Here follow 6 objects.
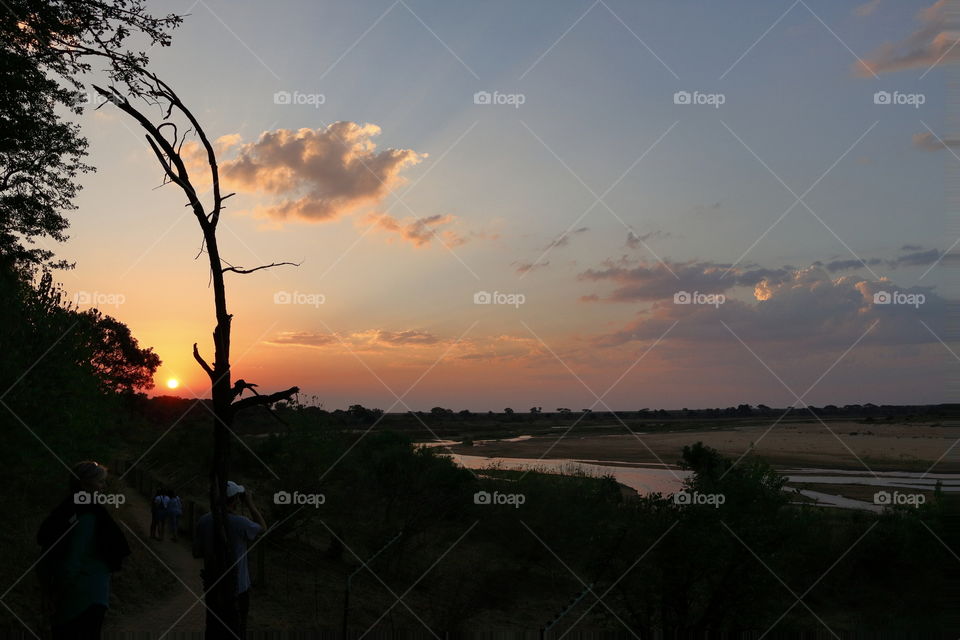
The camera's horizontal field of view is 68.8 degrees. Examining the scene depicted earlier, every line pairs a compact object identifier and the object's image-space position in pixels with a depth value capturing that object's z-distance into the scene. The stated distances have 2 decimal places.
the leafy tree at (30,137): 13.72
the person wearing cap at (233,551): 6.57
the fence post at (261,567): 27.44
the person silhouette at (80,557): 5.13
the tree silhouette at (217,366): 6.30
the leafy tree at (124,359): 65.45
